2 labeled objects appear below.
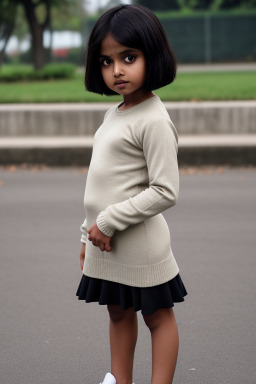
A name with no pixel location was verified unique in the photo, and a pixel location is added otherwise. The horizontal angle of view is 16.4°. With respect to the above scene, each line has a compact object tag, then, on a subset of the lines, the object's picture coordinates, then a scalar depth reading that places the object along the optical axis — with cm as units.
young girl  291
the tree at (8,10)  2803
